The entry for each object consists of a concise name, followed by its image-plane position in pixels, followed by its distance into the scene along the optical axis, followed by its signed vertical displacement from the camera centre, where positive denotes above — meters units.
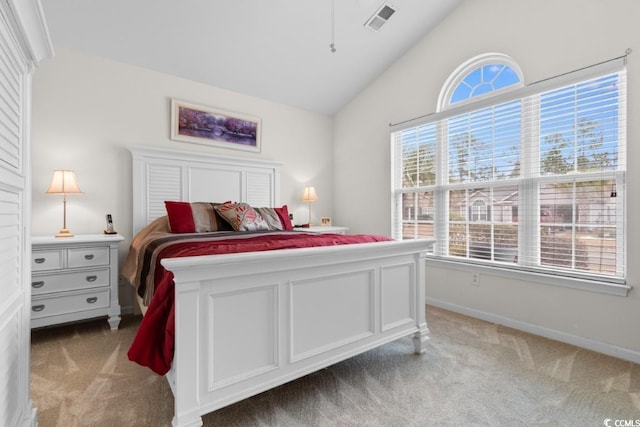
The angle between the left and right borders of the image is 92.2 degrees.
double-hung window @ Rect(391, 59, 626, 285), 2.22 +0.35
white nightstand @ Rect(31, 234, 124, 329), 2.31 -0.53
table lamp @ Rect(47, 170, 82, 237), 2.52 +0.23
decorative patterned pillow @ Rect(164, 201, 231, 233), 2.79 -0.05
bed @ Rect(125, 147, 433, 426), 1.26 -0.51
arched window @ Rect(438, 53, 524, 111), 2.77 +1.28
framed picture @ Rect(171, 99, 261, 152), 3.35 +1.00
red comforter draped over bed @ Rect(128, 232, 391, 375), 1.31 -0.39
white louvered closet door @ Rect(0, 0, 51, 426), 1.04 +0.03
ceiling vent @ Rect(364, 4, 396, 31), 2.92 +1.91
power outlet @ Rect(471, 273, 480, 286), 2.91 -0.63
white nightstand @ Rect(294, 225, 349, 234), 3.87 -0.21
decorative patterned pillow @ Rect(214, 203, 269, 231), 2.88 -0.04
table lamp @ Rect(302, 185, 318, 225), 4.16 +0.23
